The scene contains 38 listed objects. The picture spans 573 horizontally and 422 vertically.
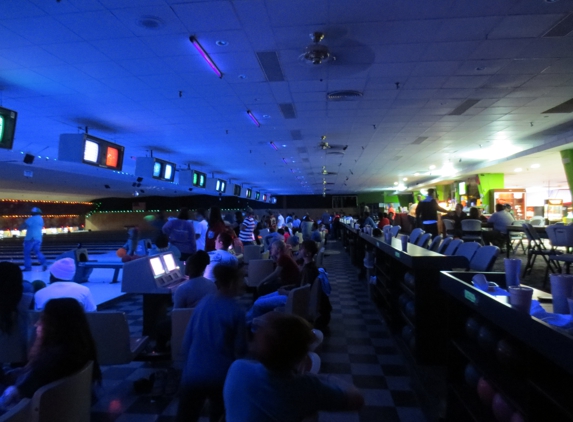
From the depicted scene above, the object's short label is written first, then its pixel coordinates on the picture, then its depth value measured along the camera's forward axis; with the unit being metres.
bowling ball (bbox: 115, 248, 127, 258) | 6.74
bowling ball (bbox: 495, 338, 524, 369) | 1.58
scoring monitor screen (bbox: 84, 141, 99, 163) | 6.15
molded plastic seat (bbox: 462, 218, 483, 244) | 8.67
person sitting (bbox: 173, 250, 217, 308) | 2.76
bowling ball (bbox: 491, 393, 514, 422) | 1.59
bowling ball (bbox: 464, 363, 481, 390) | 1.94
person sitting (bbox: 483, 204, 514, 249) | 8.83
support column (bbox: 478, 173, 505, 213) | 13.94
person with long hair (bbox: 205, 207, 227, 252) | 5.85
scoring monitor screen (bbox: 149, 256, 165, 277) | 3.43
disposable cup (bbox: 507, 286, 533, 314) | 1.42
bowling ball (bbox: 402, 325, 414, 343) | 3.32
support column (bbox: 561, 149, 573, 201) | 9.00
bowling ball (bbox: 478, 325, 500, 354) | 1.81
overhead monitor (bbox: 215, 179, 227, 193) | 13.73
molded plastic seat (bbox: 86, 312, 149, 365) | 2.52
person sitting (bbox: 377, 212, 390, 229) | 9.64
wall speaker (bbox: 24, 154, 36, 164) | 8.46
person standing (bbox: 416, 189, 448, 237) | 6.99
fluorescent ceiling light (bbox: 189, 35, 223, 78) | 3.63
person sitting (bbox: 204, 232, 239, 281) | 3.85
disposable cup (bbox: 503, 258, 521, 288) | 1.87
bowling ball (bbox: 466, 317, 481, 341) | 1.98
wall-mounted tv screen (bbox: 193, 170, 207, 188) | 11.54
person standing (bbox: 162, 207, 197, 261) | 5.43
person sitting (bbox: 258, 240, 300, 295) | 4.05
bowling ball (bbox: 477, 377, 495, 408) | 1.77
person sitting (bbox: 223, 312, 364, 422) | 1.16
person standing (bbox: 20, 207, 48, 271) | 8.50
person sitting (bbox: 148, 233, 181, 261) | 5.30
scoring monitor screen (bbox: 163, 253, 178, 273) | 3.73
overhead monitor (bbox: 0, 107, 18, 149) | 4.55
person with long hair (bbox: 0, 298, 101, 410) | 1.62
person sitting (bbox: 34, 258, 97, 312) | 2.68
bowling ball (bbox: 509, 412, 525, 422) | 1.48
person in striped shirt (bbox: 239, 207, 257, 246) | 7.54
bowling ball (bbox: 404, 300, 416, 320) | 3.14
